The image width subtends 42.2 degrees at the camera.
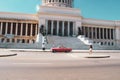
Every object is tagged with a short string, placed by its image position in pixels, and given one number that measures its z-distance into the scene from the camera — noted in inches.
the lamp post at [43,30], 2152.9
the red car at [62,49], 1068.5
